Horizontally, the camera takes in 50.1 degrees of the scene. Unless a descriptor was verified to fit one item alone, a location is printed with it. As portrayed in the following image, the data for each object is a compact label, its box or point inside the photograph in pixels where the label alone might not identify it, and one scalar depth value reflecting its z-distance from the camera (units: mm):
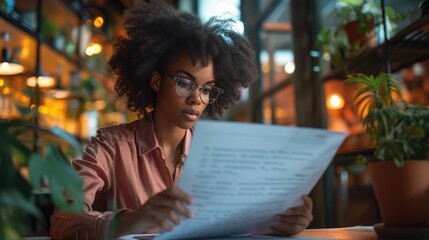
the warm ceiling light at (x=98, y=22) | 3656
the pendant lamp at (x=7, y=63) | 2387
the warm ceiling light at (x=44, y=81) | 2668
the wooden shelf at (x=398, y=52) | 1793
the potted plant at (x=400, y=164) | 904
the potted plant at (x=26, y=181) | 483
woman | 1302
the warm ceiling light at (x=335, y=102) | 3025
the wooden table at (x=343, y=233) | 952
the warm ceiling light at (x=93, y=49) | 3644
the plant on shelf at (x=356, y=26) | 2313
